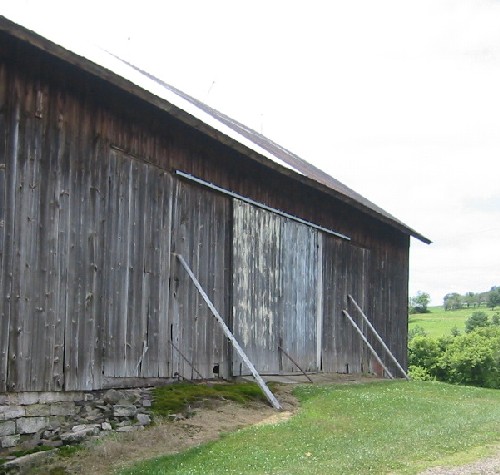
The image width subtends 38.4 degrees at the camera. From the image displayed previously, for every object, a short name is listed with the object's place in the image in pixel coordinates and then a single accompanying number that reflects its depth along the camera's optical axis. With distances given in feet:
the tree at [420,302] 415.35
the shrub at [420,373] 168.66
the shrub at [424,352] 175.63
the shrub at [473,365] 161.89
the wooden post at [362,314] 66.94
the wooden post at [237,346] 42.24
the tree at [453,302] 427.04
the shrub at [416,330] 259.66
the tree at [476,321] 299.99
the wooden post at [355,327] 64.23
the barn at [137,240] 33.94
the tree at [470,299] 449.68
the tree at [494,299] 437.99
